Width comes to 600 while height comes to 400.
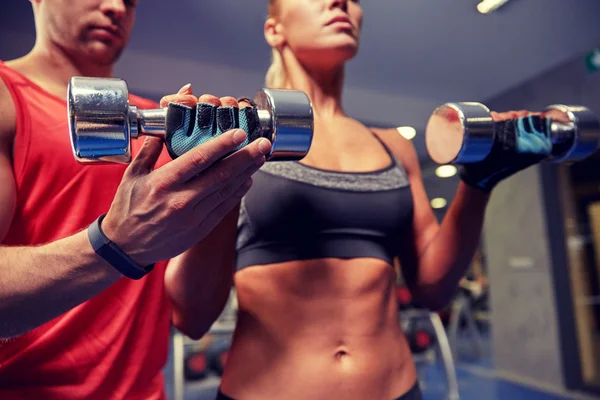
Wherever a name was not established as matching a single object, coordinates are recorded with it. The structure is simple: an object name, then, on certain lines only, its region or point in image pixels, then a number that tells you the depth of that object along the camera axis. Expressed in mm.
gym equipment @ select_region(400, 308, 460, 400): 2039
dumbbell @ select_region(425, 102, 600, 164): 500
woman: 538
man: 350
